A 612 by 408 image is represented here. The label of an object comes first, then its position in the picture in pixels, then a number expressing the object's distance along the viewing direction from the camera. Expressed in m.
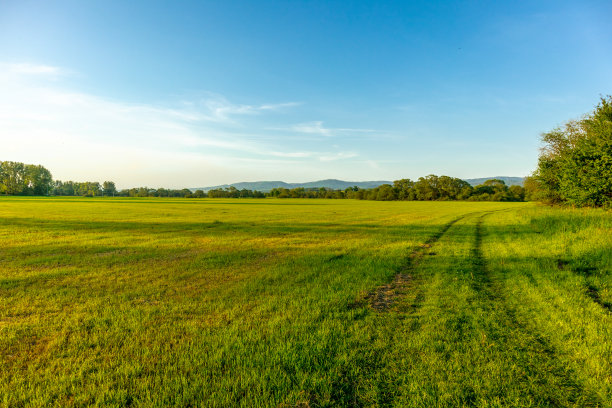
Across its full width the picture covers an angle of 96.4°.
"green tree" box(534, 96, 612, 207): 18.88
